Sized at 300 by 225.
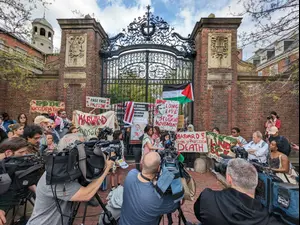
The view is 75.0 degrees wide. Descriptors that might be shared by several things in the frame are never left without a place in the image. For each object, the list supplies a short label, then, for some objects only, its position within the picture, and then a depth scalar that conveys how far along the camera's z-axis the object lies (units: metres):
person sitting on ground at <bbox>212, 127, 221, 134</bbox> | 6.77
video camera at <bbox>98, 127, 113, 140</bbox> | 4.29
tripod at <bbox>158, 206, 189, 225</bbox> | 2.29
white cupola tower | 36.28
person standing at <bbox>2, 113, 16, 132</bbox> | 5.53
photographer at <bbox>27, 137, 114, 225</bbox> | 1.83
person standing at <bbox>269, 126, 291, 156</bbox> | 3.67
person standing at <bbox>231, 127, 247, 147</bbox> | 5.85
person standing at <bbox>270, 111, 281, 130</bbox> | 6.69
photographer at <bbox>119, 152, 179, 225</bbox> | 1.83
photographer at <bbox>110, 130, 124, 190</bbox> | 4.70
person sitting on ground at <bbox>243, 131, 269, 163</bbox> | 4.31
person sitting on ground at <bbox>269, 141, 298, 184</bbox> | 3.28
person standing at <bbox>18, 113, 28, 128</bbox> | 5.10
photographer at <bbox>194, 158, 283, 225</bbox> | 1.55
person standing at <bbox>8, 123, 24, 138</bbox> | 3.97
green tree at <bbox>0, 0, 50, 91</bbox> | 6.16
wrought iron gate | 8.36
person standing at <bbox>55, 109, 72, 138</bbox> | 5.76
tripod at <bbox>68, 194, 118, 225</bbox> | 2.20
